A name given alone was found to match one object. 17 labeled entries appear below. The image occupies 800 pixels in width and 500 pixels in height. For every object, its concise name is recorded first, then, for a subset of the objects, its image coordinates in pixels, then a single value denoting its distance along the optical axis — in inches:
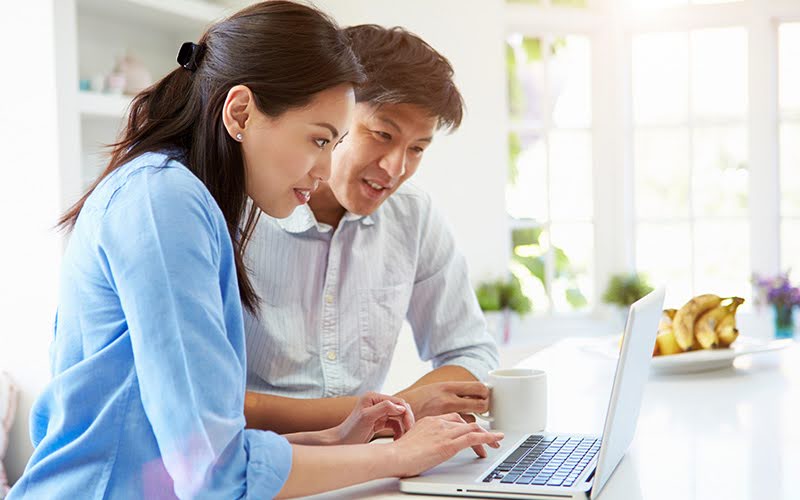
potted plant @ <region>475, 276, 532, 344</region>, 179.6
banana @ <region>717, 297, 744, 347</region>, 84.0
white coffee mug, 60.7
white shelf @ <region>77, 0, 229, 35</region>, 146.1
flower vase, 164.2
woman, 39.8
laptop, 44.5
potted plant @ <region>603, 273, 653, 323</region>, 183.3
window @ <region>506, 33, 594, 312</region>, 191.0
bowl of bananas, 81.4
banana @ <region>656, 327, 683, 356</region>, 83.0
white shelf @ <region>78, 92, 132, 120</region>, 134.3
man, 69.0
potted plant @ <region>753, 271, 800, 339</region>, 164.4
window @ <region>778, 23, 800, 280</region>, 183.2
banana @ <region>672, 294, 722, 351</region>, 83.0
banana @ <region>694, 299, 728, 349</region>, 83.3
